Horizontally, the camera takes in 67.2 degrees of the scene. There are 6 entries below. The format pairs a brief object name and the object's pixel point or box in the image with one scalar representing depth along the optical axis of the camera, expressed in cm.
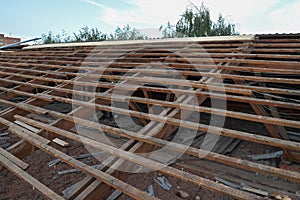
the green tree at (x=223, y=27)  995
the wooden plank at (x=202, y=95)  173
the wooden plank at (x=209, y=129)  139
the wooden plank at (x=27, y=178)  137
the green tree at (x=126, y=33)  1340
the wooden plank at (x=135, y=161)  117
